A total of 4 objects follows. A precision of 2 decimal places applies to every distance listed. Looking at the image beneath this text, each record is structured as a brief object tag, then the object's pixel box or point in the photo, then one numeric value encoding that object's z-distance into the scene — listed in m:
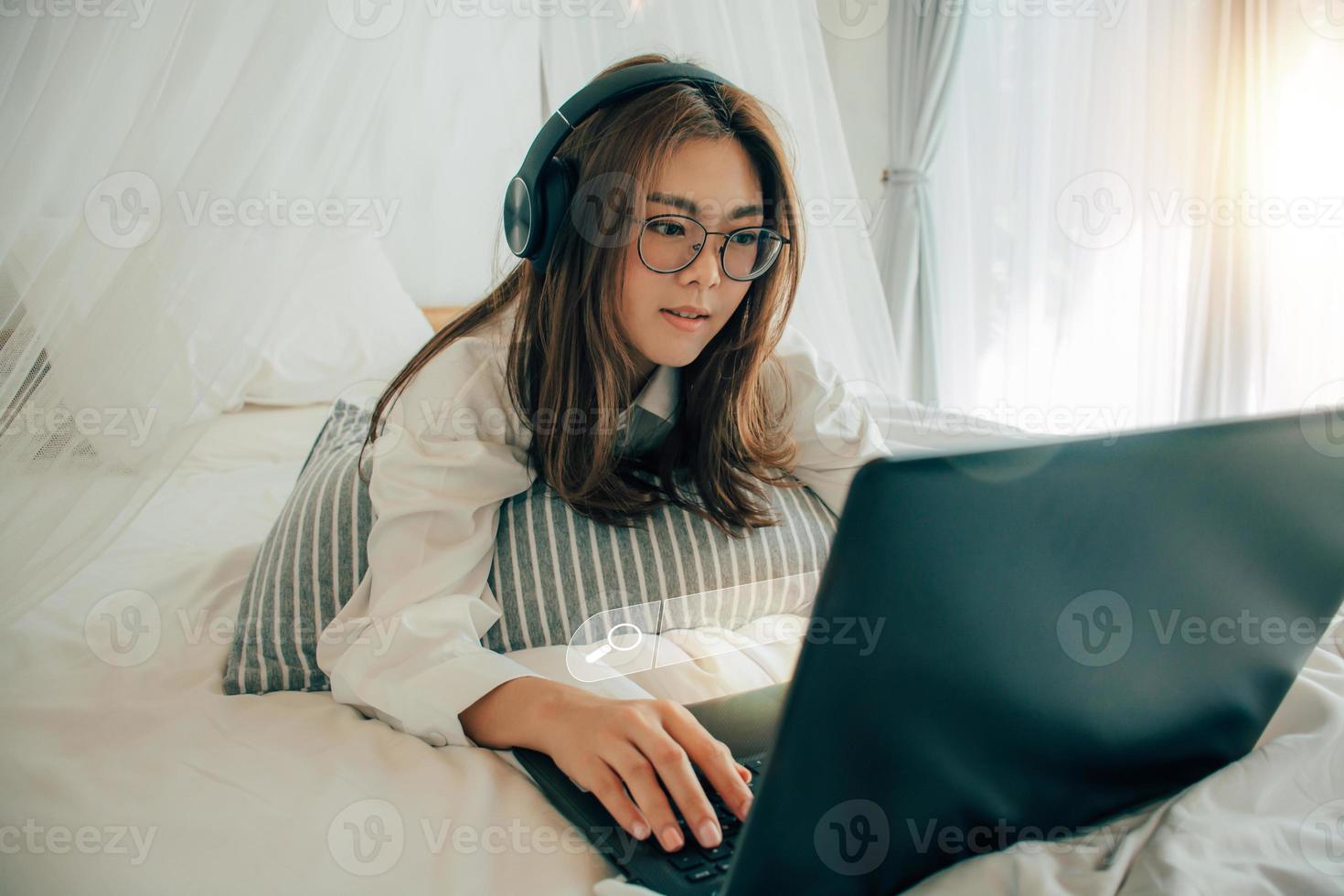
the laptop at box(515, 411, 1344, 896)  0.40
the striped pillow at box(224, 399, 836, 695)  0.94
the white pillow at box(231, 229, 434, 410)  2.03
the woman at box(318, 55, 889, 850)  0.83
